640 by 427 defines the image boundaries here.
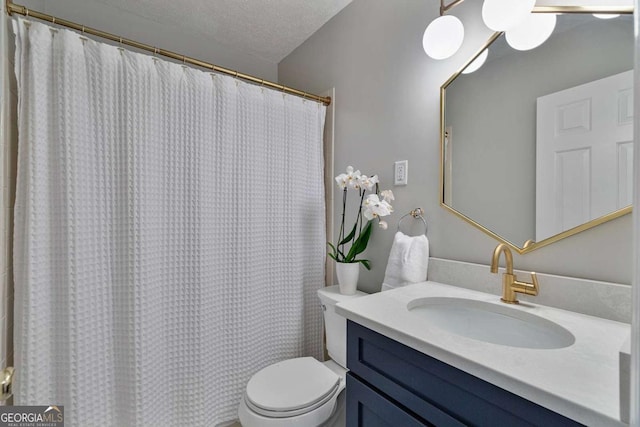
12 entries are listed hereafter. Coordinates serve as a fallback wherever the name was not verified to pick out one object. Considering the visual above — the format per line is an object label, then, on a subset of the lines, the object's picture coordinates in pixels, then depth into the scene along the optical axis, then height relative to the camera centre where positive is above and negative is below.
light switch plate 1.37 +0.20
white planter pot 1.46 -0.32
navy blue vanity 0.55 -0.41
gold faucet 0.91 -0.23
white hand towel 1.23 -0.21
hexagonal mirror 0.82 +0.27
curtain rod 1.05 +0.73
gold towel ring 1.29 -0.01
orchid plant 1.33 +0.01
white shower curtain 1.08 -0.10
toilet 1.06 -0.72
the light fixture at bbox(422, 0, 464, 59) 1.11 +0.70
